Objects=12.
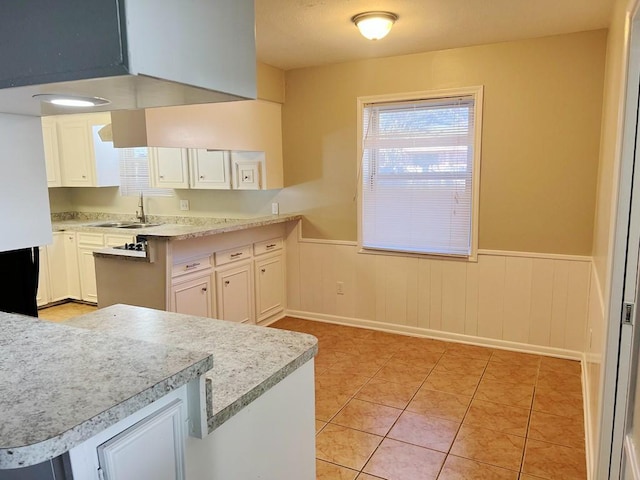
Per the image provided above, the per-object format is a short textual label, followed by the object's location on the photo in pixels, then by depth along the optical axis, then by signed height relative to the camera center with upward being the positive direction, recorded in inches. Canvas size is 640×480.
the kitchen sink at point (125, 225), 201.5 -17.0
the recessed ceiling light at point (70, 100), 34.7 +6.8
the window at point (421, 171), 144.9 +3.8
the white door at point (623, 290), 62.3 -15.5
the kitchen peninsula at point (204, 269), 128.0 -25.9
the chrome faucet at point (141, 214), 208.5 -12.9
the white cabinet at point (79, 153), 202.5 +15.0
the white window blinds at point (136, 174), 205.0 +5.2
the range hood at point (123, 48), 26.9 +8.7
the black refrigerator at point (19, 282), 111.2 -23.3
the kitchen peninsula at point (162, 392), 28.6 -17.4
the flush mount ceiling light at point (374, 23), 110.8 +38.8
